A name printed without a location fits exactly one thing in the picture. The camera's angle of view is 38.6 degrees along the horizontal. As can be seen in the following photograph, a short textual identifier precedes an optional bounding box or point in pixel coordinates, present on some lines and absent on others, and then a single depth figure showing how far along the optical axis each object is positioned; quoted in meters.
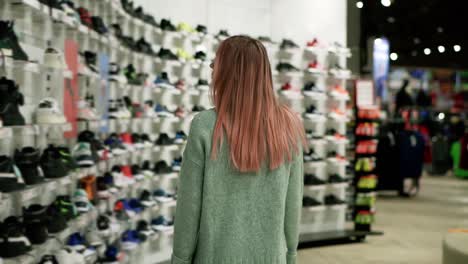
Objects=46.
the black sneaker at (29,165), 4.24
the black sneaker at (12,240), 3.92
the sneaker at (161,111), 7.58
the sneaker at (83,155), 5.46
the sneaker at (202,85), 8.12
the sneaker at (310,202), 9.36
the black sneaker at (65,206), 4.89
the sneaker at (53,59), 4.82
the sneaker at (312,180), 9.38
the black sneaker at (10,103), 3.99
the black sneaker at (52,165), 4.57
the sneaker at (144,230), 7.09
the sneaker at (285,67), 9.35
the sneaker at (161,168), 7.56
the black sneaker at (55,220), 4.54
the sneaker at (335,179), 9.55
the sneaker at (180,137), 7.84
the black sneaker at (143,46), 7.20
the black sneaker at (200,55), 8.09
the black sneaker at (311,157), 9.45
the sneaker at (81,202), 5.36
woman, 2.47
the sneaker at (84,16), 5.61
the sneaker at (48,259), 4.55
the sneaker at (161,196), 7.52
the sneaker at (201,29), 8.16
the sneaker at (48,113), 4.66
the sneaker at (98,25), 6.01
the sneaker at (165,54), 7.59
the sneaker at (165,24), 7.70
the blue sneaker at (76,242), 5.18
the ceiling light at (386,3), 14.28
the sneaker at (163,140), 7.62
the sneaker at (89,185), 5.93
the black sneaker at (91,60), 5.92
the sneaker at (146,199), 7.20
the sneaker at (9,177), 3.85
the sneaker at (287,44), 9.41
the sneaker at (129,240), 6.67
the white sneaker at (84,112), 5.77
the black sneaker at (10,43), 3.97
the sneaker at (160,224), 7.44
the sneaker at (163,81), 7.51
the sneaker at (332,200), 9.55
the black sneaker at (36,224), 4.29
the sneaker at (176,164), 7.85
